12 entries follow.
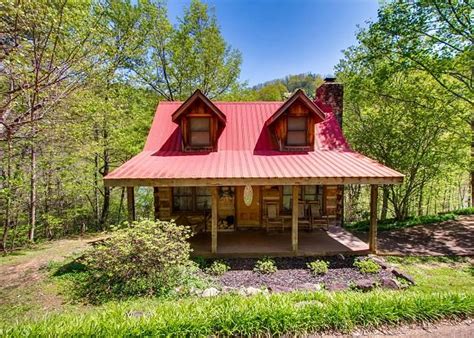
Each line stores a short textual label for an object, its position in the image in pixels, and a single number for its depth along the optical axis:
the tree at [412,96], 11.32
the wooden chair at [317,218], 10.33
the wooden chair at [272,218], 10.21
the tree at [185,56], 18.03
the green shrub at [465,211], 13.53
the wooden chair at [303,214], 10.51
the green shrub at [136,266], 6.07
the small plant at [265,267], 7.42
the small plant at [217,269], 7.29
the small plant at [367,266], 7.27
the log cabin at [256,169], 8.54
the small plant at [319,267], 7.29
